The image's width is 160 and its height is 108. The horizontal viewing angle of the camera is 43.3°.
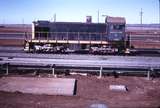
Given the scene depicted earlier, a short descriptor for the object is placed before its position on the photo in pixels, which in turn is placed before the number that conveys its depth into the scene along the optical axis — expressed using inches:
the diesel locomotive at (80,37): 788.1
